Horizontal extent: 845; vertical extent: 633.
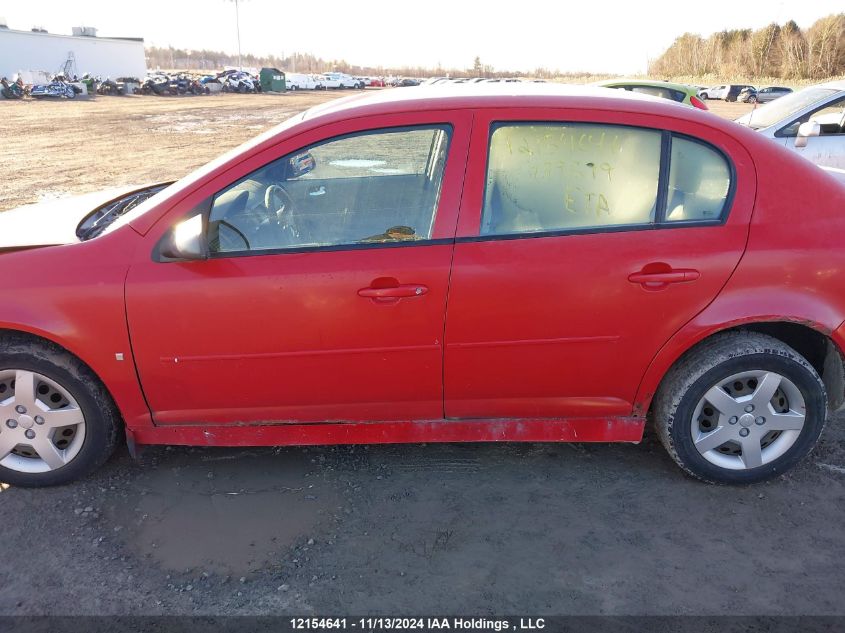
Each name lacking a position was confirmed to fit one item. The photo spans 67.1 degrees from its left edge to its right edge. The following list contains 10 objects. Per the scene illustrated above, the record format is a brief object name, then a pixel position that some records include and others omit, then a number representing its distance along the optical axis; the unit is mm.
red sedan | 2705
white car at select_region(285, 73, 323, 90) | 64125
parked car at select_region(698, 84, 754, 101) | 36688
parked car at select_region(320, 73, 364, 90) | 67188
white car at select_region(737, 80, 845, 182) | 7344
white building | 60281
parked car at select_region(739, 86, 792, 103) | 29984
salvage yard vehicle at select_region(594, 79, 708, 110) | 10982
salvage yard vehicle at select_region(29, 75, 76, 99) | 39250
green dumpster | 55469
